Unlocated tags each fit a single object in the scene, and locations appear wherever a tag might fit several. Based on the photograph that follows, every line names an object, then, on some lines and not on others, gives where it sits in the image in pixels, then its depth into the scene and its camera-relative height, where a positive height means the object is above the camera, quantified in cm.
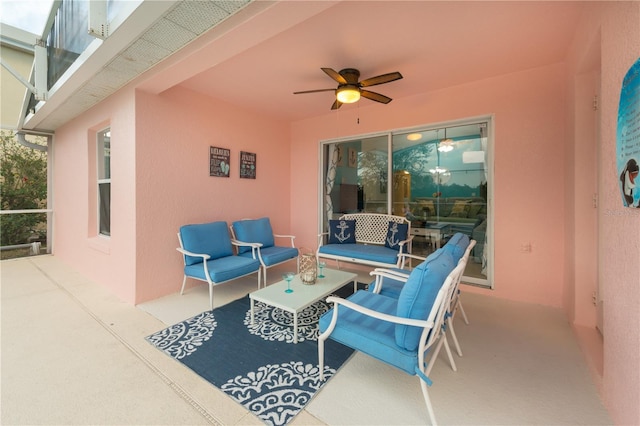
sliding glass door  352 +49
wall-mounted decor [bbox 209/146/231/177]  384 +77
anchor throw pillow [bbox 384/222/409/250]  375 -33
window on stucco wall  394 +49
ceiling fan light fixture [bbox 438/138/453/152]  370 +95
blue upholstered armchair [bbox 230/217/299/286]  363 -47
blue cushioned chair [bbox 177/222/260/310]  302 -58
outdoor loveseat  360 -45
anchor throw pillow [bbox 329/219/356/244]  431 -34
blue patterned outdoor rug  165 -115
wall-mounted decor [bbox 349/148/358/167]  466 +98
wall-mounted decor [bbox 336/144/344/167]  482 +105
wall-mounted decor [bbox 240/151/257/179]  429 +80
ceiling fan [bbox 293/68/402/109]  262 +136
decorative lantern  277 -63
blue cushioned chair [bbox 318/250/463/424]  142 -68
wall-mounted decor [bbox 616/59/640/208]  117 +35
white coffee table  228 -80
